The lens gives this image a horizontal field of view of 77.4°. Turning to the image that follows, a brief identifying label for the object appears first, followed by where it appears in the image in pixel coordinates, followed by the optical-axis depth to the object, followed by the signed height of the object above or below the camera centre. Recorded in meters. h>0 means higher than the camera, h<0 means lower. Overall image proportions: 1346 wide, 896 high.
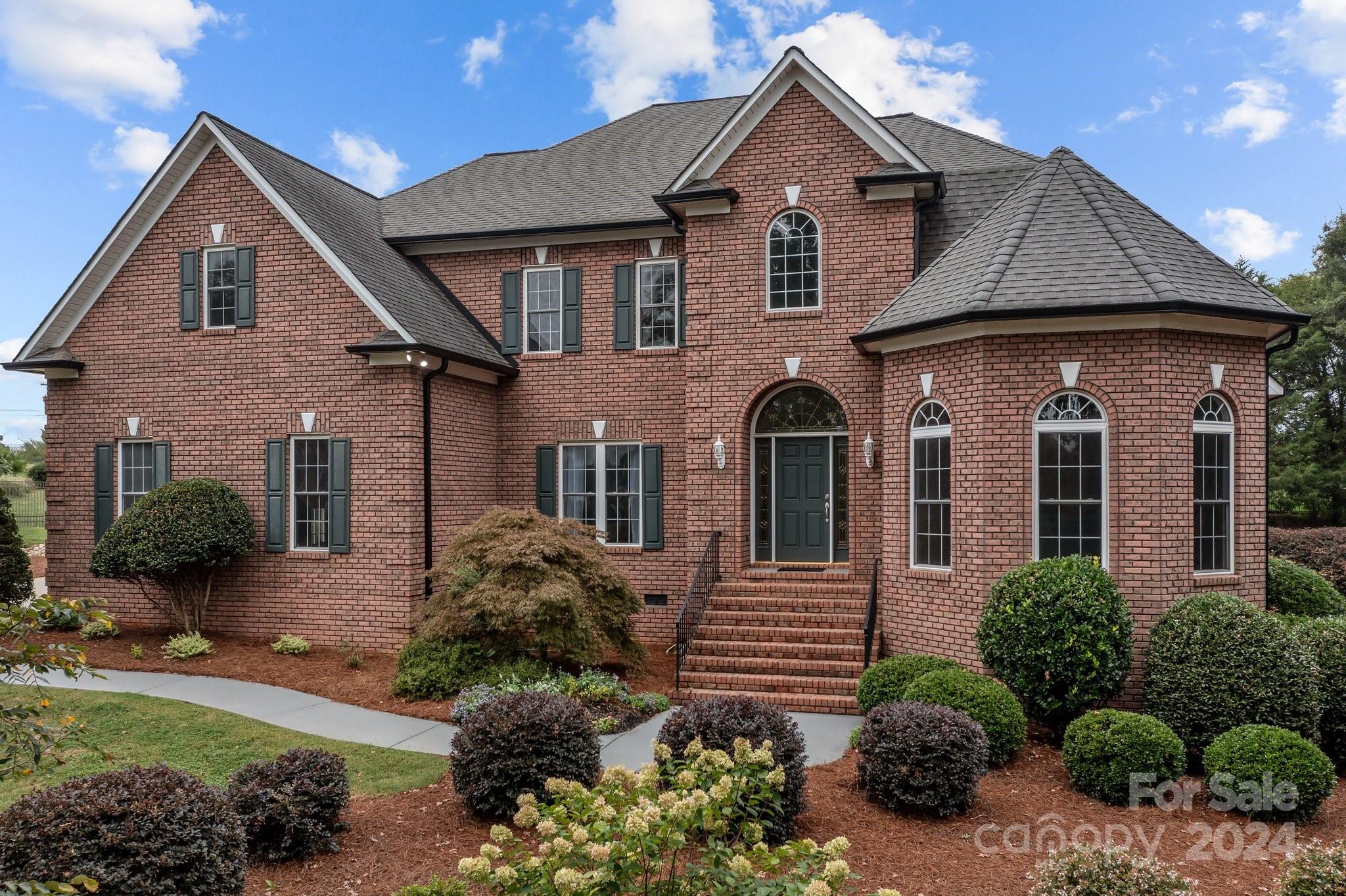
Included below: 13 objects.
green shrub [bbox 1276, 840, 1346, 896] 4.41 -2.23
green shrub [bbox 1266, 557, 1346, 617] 11.09 -1.80
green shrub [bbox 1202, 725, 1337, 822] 6.46 -2.47
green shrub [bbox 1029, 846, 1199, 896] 4.19 -2.13
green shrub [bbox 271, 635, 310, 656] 12.00 -2.69
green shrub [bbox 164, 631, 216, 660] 11.53 -2.61
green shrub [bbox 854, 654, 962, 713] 8.29 -2.18
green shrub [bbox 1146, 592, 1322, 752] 7.54 -2.00
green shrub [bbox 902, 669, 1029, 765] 7.40 -2.18
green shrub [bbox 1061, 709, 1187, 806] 6.72 -2.40
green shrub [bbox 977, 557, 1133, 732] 7.91 -1.72
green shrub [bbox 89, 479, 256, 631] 11.62 -1.17
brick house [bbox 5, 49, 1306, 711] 9.52 +1.11
